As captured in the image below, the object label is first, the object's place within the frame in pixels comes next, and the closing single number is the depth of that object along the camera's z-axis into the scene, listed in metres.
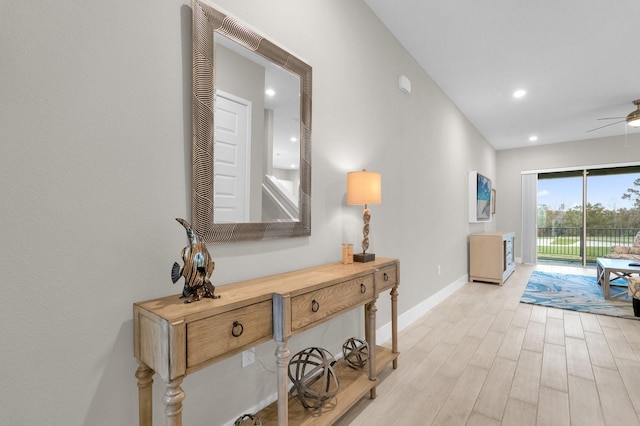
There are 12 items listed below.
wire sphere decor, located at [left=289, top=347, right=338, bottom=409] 1.57
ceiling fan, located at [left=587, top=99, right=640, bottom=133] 4.36
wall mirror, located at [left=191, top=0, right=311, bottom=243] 1.32
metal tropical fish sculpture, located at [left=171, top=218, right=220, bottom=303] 1.11
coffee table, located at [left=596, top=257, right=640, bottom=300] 3.83
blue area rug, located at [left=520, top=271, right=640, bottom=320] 3.63
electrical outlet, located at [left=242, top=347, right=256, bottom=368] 1.53
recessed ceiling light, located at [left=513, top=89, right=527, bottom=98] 4.11
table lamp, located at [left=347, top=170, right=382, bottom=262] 2.02
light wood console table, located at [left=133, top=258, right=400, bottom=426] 0.95
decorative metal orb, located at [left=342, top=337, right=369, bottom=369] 2.02
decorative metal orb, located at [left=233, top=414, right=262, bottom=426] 1.39
